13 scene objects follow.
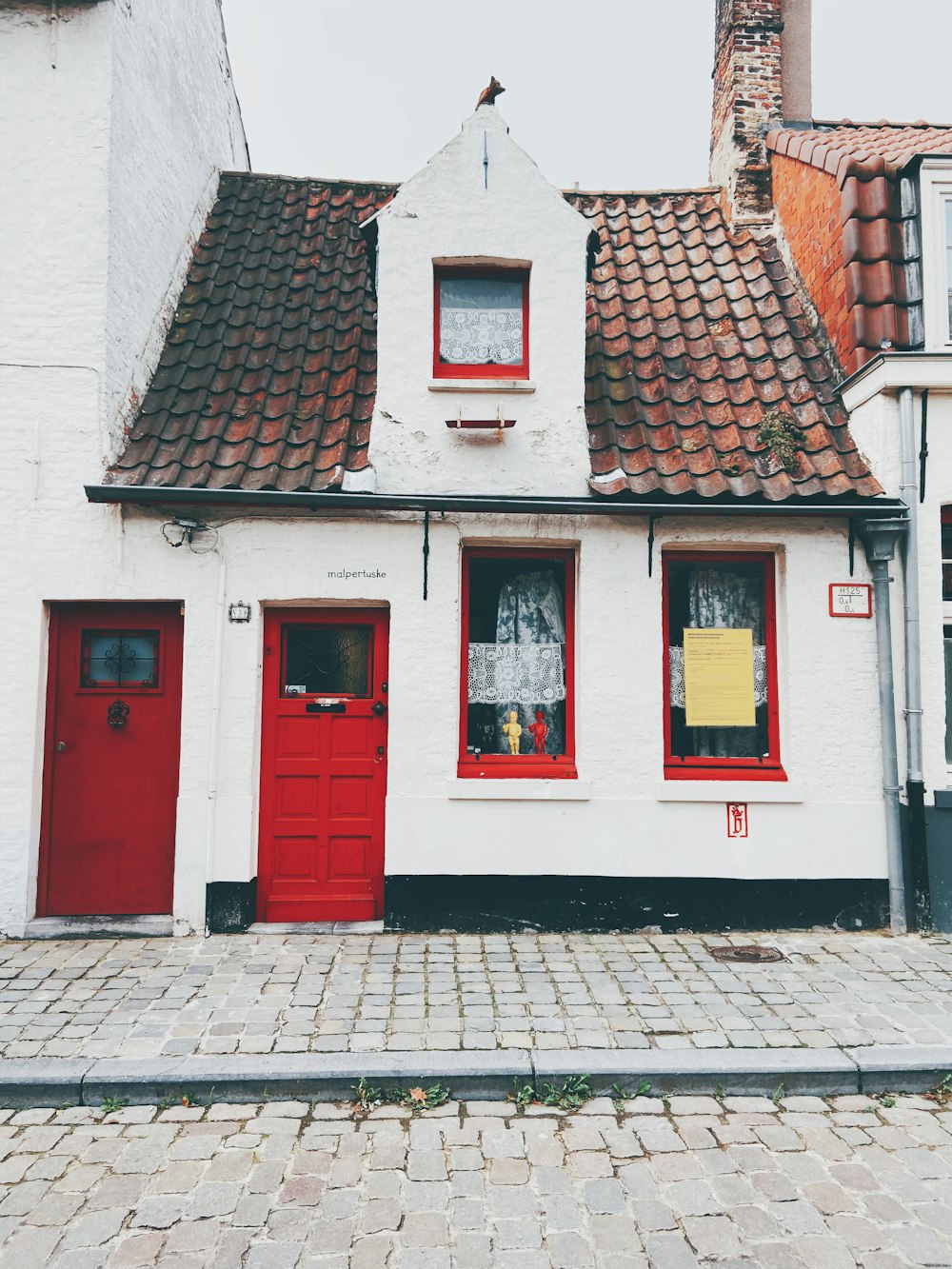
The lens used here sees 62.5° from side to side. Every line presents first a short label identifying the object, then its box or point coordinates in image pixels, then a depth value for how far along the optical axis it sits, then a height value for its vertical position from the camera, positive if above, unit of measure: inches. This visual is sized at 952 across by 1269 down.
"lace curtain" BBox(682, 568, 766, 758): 263.6 +31.4
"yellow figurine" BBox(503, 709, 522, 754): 259.8 -12.1
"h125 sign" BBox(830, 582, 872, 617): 252.7 +30.7
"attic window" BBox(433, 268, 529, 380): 263.4 +125.0
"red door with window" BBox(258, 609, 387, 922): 252.4 -27.7
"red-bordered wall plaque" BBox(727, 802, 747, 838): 247.9 -39.4
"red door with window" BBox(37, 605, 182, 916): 248.5 -22.4
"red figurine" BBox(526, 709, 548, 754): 259.9 -12.3
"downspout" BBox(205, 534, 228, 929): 242.1 -14.4
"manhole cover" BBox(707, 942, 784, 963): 223.8 -74.4
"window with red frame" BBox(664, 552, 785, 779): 257.0 +18.1
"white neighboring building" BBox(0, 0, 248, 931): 243.4 +116.9
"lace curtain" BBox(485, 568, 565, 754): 261.1 +22.2
